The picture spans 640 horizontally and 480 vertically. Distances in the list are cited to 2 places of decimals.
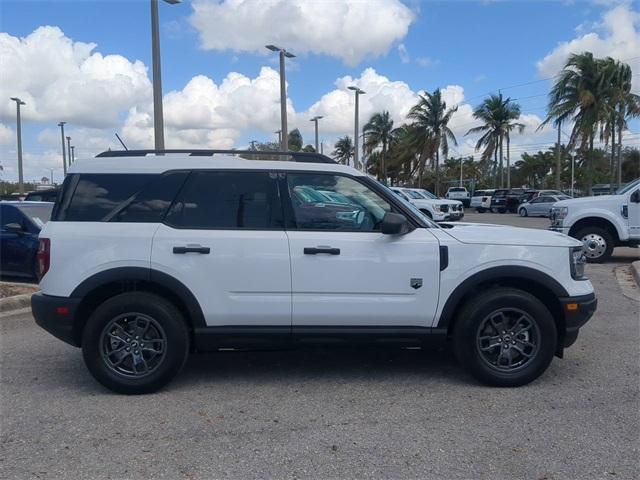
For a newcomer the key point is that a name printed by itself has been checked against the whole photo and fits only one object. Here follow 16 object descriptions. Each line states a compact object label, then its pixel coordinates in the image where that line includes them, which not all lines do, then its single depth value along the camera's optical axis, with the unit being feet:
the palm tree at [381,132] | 189.67
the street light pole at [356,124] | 100.81
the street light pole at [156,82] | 40.42
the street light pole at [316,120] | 122.52
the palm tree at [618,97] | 110.22
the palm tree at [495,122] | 160.15
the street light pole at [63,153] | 122.31
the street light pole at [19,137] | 91.45
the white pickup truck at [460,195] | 159.63
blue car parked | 28.60
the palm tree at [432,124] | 160.45
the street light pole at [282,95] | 69.82
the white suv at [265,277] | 14.98
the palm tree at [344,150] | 234.38
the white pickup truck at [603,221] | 37.37
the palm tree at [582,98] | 110.63
